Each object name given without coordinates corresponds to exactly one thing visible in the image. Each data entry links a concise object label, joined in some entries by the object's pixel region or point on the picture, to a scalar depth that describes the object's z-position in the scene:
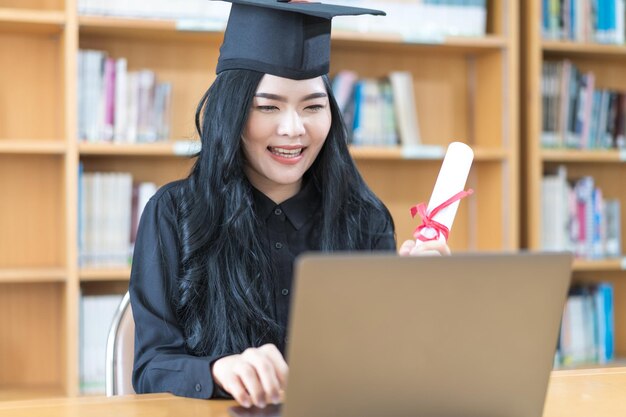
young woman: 2.91
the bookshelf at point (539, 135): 4.31
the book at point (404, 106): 4.30
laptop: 1.60
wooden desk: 2.15
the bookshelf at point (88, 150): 3.96
